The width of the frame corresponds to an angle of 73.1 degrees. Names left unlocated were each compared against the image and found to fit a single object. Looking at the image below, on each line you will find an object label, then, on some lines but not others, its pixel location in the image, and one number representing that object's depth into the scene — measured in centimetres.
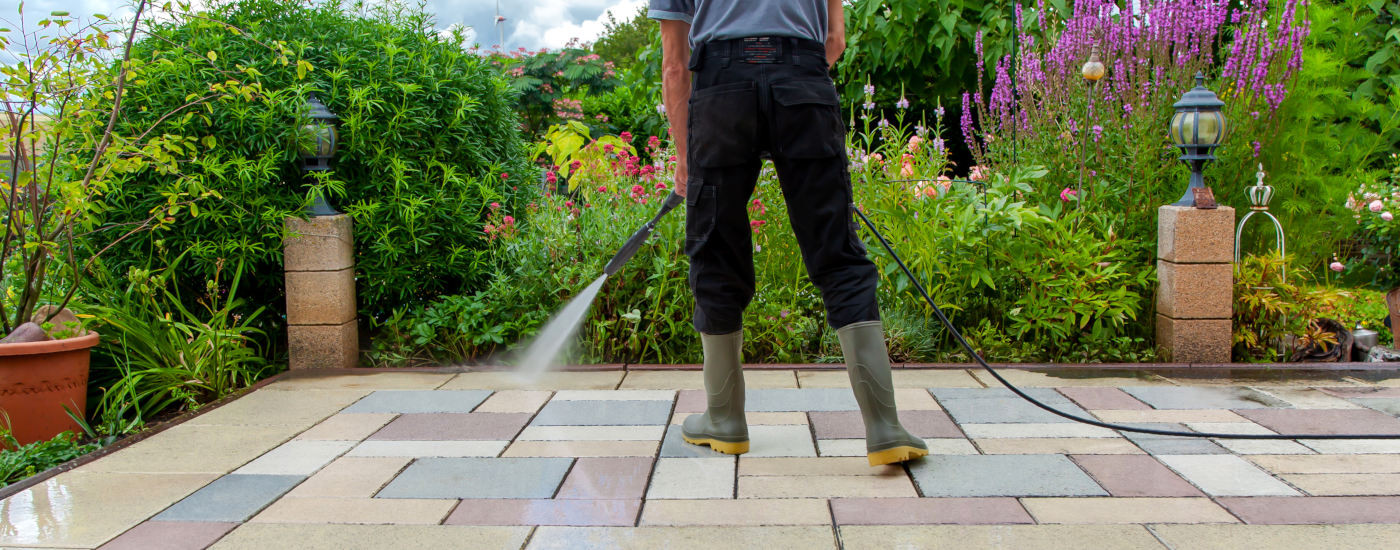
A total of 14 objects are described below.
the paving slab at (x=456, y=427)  288
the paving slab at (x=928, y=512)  208
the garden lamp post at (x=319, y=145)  375
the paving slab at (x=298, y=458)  254
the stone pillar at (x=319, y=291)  383
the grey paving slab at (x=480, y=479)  233
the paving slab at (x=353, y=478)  235
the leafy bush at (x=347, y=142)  371
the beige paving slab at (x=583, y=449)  267
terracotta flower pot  288
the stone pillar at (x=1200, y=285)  378
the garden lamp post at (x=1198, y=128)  387
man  230
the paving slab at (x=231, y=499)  218
